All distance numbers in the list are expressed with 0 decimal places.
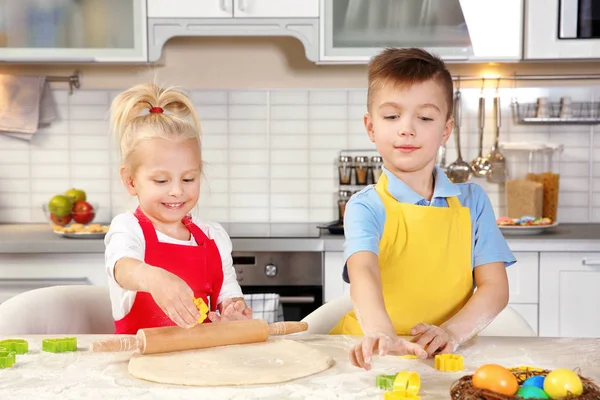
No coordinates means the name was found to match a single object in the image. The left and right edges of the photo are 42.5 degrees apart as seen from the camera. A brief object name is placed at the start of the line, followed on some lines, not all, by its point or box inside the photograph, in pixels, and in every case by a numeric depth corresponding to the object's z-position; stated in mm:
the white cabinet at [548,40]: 2676
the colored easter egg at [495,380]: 816
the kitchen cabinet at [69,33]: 2727
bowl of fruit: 2754
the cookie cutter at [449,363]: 1053
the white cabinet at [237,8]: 2676
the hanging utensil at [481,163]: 2977
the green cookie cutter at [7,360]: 1063
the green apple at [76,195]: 2845
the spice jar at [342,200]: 2866
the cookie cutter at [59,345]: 1142
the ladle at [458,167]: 2947
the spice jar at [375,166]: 2887
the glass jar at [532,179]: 2867
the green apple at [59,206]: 2752
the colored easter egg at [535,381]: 852
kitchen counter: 2494
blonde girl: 1416
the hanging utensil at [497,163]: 2979
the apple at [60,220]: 2771
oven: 2514
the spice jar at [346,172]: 2939
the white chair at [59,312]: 1450
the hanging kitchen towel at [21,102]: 2953
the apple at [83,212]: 2777
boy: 1342
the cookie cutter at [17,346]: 1140
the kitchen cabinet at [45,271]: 2523
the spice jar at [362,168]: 2910
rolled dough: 1000
